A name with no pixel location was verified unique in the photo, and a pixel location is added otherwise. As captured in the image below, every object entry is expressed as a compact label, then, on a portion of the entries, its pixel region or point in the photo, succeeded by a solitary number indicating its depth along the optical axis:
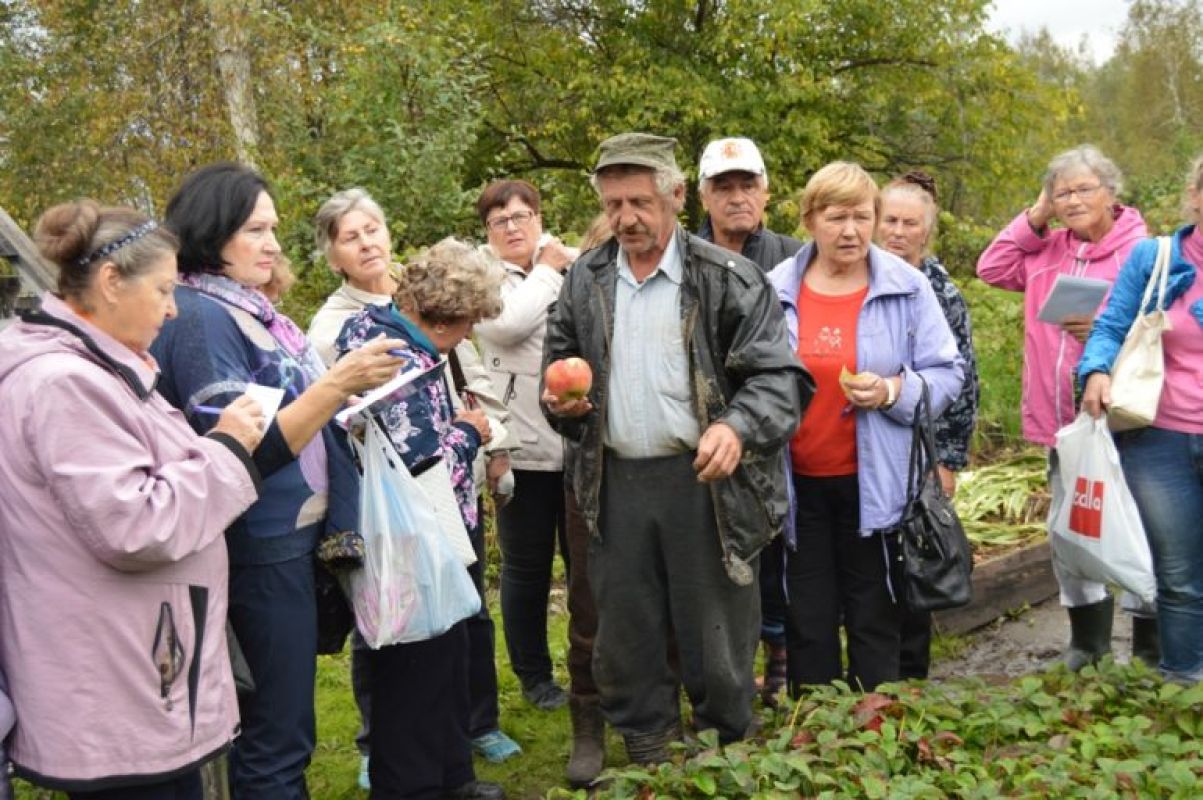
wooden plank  5.69
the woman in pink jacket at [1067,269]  4.62
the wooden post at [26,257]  3.61
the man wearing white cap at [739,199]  4.51
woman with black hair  2.92
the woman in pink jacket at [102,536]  2.36
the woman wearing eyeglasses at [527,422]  4.50
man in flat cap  3.52
